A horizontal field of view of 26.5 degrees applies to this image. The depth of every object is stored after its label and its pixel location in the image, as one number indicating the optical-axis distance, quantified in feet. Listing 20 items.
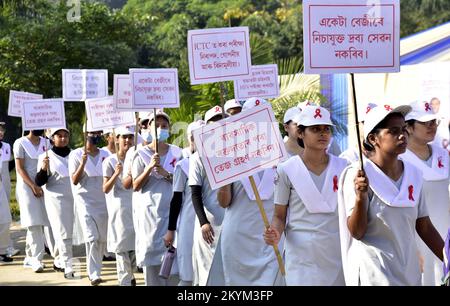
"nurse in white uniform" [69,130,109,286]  35.83
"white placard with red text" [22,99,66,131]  39.99
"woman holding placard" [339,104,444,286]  17.12
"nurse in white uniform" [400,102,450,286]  24.98
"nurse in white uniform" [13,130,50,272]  40.93
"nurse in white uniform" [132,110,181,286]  29.63
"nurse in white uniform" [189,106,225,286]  25.16
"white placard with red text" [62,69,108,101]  40.24
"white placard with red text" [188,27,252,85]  27.25
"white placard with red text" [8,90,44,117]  47.80
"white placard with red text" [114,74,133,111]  35.47
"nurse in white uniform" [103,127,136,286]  33.45
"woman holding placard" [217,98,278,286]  23.31
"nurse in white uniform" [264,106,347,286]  19.42
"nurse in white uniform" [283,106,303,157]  26.03
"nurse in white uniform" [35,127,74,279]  38.06
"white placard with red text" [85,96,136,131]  36.91
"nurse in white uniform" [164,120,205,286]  27.37
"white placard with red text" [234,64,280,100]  35.78
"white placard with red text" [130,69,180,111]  32.24
